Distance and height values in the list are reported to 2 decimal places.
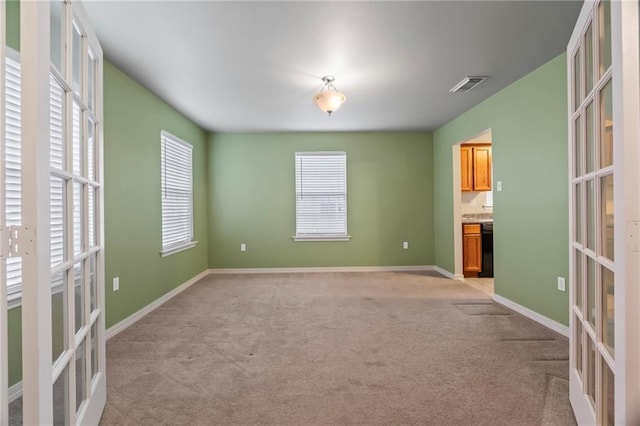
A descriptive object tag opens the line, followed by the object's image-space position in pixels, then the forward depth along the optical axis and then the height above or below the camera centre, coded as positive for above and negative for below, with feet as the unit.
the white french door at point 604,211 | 3.57 +0.02
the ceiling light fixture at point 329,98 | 11.60 +3.91
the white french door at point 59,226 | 3.47 -0.12
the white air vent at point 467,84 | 11.88 +4.61
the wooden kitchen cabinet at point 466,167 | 19.13 +2.57
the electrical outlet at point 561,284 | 10.27 -2.13
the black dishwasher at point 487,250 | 18.24 -1.94
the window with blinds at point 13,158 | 6.24 +1.06
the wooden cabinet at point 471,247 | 18.24 -1.77
